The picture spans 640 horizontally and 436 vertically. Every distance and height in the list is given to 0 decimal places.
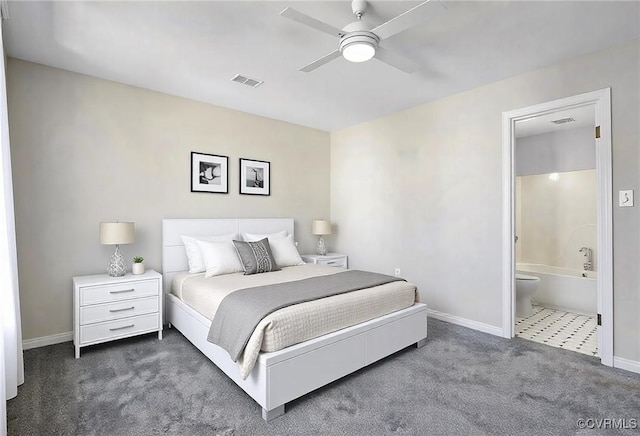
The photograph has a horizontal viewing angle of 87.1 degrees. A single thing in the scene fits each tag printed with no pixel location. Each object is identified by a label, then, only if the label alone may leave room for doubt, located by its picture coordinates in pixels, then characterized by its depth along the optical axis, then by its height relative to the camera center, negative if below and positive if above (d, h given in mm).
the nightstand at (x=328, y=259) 4753 -604
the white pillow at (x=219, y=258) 3447 -429
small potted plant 3316 -481
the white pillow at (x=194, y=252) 3609 -380
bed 2055 -970
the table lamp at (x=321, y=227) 4906 -146
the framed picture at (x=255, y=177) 4438 +543
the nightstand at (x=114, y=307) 2879 -812
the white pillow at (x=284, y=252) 3973 -426
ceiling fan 1886 +1164
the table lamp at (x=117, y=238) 3098 -192
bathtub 4223 -985
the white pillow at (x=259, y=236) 4137 -239
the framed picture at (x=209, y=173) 4000 +542
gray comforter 2174 -594
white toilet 4129 -951
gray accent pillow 3488 -425
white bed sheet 2104 -681
